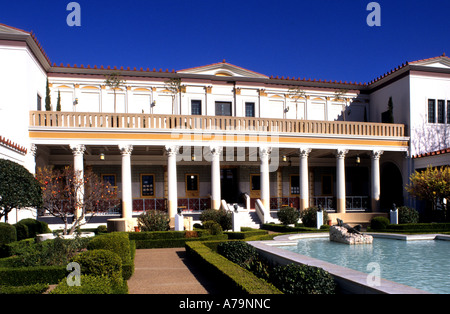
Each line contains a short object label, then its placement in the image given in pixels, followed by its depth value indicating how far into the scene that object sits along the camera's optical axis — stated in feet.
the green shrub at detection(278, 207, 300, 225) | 77.46
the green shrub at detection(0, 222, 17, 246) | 46.39
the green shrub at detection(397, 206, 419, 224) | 79.25
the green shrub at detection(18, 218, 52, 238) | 60.90
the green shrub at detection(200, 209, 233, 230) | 73.51
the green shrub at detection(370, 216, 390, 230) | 73.00
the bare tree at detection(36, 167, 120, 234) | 56.95
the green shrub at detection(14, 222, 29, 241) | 57.98
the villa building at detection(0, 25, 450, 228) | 77.66
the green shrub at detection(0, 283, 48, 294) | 26.23
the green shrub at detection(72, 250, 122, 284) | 28.55
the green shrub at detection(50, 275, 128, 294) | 22.49
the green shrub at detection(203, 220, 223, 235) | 63.52
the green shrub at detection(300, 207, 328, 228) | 75.20
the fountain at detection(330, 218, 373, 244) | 53.47
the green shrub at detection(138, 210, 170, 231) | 65.00
